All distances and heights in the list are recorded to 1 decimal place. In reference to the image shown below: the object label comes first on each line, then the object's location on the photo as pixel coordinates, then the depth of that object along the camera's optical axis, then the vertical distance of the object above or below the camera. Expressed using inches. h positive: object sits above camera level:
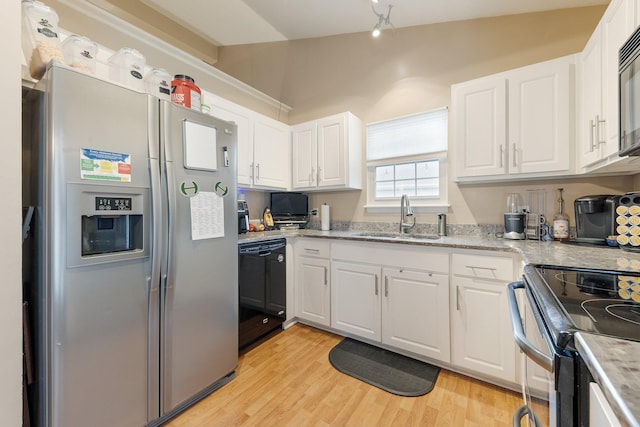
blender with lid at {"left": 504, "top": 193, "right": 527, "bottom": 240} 79.4 -4.3
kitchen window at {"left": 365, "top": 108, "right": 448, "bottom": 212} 100.5 +20.2
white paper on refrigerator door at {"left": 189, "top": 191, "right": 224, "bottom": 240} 63.1 -0.9
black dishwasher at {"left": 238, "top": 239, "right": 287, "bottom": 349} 84.1 -26.6
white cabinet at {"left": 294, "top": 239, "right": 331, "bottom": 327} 98.9 -26.9
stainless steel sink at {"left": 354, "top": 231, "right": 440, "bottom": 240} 94.2 -9.2
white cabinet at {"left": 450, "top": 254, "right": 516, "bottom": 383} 66.9 -28.1
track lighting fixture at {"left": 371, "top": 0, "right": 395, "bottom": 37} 93.8 +73.6
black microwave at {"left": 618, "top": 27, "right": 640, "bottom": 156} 40.2 +18.6
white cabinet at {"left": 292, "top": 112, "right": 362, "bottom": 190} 110.8 +25.5
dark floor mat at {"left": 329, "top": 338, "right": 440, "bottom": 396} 70.3 -46.4
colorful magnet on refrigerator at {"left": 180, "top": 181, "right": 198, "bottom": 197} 60.6 +5.5
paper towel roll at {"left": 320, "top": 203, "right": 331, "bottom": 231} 121.4 -2.7
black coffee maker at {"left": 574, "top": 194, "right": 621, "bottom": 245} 64.9 -1.9
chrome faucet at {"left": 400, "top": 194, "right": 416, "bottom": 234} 101.3 -0.8
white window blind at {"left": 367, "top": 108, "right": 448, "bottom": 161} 99.7 +30.5
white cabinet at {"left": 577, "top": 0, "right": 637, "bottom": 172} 50.2 +27.3
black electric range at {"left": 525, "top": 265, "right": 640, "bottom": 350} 22.7 -10.2
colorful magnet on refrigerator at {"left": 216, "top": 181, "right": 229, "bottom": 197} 68.5 +5.9
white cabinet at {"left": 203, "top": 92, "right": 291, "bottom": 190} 96.2 +27.5
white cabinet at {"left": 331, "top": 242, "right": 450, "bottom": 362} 76.5 -27.2
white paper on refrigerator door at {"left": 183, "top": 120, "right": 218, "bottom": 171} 61.6 +15.8
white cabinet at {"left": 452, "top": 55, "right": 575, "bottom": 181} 70.8 +25.6
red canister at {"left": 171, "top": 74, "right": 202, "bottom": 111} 65.4 +30.2
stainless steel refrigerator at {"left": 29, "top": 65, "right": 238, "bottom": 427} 44.7 -8.2
